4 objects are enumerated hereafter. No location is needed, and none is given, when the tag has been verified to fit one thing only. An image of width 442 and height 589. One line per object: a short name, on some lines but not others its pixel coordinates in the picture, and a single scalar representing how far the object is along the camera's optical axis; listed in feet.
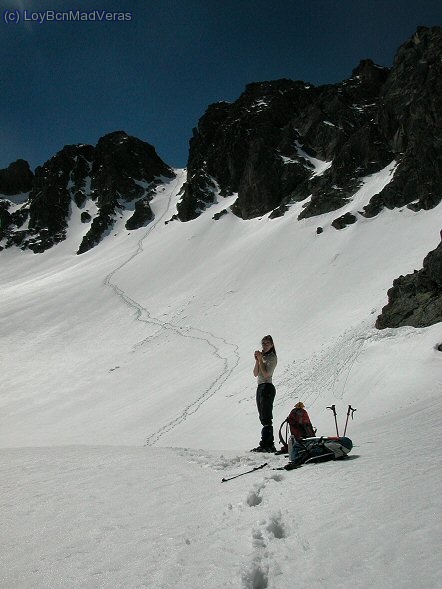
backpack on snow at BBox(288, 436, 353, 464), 19.99
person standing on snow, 27.22
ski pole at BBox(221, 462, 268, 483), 19.49
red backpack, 24.91
